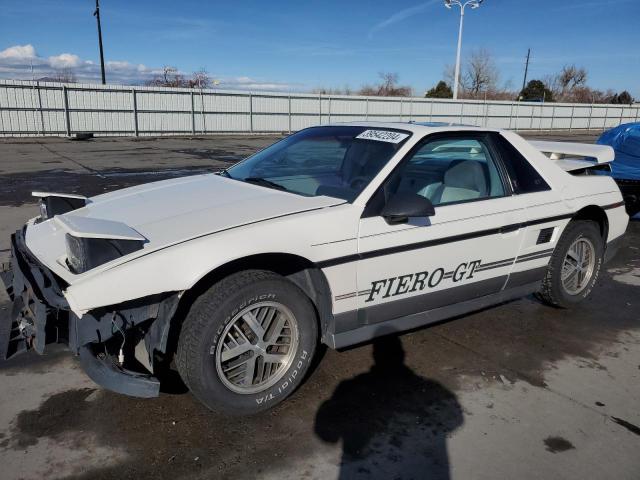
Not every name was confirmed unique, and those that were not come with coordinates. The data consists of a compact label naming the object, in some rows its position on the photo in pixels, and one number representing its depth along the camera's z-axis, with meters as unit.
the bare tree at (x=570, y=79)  68.88
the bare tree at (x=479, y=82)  58.69
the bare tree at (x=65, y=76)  54.22
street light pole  31.64
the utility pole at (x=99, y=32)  29.94
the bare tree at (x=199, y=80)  53.59
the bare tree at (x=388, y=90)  55.44
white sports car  2.54
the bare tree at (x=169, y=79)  52.10
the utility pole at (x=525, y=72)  73.62
